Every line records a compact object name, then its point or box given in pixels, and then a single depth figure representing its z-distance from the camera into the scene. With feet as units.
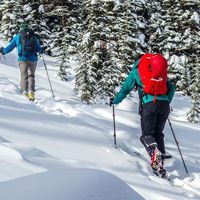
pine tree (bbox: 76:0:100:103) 77.15
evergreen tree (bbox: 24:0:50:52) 106.83
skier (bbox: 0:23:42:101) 34.78
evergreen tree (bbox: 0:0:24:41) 105.70
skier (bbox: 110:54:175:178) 20.52
